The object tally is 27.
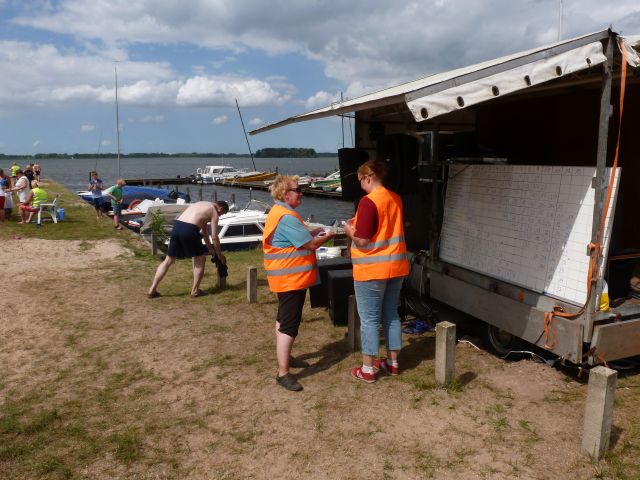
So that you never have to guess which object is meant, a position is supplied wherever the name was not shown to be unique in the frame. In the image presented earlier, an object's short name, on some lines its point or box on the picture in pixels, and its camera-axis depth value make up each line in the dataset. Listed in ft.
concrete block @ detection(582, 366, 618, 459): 11.01
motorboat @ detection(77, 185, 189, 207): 86.58
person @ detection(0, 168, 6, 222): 51.39
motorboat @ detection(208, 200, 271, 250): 46.47
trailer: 13.69
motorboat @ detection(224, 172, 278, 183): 179.11
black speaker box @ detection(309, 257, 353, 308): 23.02
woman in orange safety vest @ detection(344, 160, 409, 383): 14.12
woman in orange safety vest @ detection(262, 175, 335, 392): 14.44
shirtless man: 24.47
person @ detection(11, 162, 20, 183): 71.51
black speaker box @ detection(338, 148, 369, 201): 23.73
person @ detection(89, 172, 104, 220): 57.93
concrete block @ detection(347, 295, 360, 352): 17.76
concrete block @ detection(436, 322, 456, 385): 14.65
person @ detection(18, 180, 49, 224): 51.19
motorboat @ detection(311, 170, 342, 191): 147.28
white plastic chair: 50.56
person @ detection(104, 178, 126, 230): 51.98
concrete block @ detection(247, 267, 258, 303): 24.31
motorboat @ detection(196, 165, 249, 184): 193.77
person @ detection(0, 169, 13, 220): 52.55
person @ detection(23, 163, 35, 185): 70.85
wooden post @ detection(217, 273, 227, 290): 27.55
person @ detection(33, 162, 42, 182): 75.95
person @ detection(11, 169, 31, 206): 50.49
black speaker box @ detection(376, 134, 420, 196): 21.06
